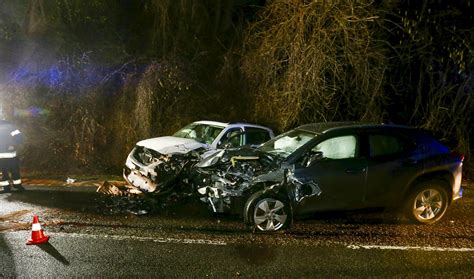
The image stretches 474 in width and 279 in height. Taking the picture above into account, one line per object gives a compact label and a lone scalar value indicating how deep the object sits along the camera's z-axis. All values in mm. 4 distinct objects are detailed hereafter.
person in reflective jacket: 8375
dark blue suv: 6082
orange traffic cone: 5473
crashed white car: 7410
